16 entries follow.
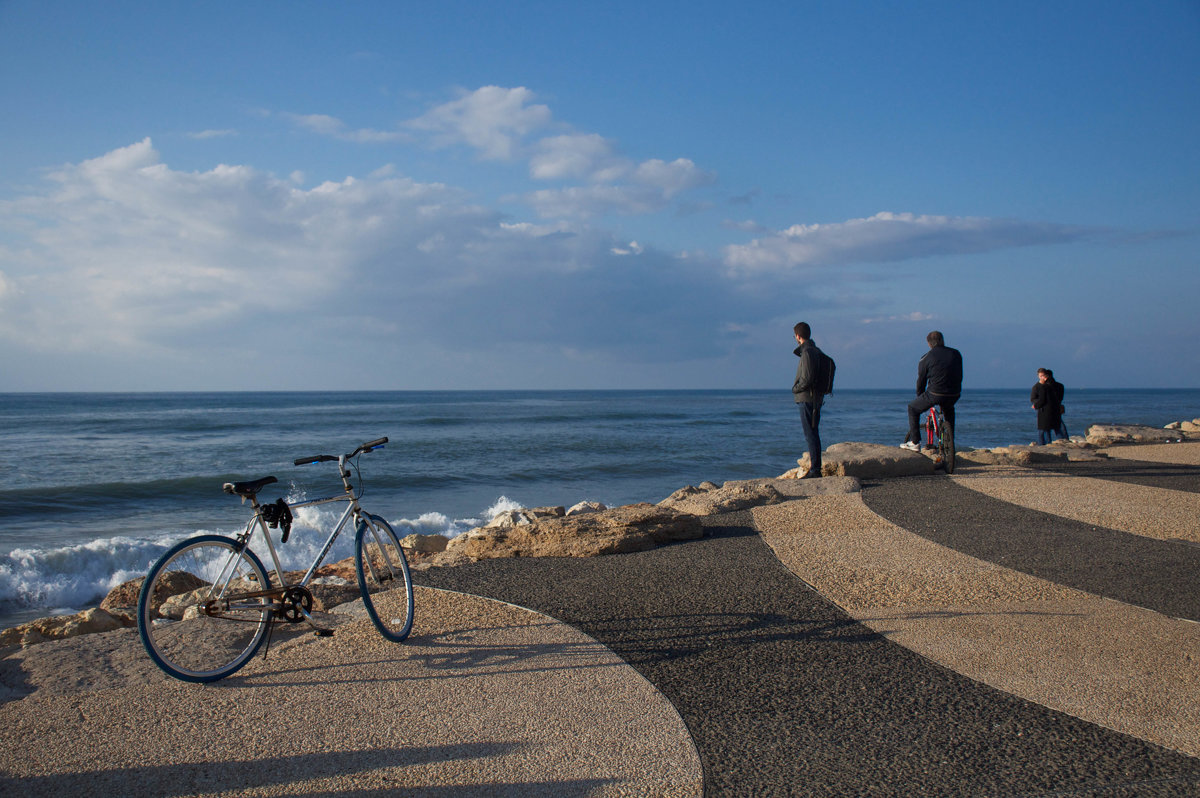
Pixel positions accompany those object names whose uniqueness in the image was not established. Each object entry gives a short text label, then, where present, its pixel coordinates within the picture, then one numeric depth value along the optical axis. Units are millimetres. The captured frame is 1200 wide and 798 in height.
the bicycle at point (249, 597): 3475
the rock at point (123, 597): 6125
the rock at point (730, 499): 7965
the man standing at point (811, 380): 9523
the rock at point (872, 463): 10086
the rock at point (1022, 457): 11367
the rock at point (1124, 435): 15820
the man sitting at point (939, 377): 9828
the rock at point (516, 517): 8531
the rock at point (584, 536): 6039
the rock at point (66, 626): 4840
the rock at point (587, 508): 10094
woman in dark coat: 14695
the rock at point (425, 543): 8070
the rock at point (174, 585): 5895
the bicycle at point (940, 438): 10156
